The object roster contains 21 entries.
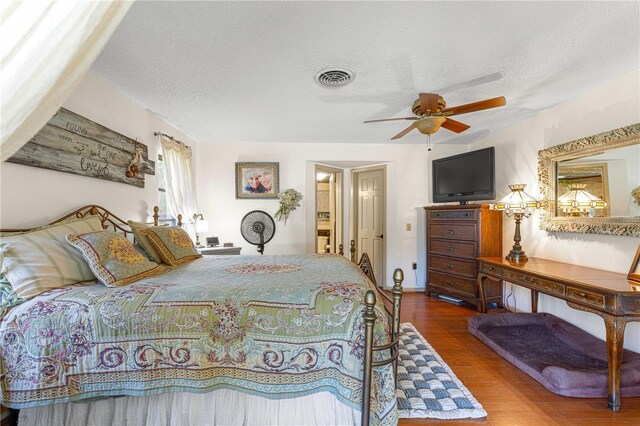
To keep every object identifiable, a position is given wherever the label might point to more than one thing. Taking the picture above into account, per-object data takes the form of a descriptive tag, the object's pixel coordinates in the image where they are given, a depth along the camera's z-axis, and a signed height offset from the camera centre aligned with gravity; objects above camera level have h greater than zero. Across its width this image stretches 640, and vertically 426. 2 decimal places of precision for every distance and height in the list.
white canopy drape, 0.65 +0.41
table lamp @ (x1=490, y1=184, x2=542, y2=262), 2.95 +0.12
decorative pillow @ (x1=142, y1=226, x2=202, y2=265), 2.24 -0.23
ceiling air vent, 2.18 +1.18
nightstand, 3.35 -0.41
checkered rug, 1.66 -1.17
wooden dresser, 3.48 -0.37
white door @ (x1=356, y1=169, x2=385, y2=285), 4.70 +0.01
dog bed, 1.84 -1.14
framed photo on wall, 4.36 +0.57
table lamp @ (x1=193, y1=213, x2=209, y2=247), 3.78 -0.11
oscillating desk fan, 4.20 -0.13
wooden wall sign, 1.82 +0.53
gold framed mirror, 2.25 +0.32
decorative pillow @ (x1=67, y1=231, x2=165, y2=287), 1.58 -0.25
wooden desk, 1.74 -0.54
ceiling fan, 2.11 +0.87
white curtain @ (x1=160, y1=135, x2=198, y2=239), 3.38 +0.49
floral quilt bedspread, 1.29 -0.62
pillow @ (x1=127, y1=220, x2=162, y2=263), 2.21 -0.21
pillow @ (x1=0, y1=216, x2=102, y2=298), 1.39 -0.24
